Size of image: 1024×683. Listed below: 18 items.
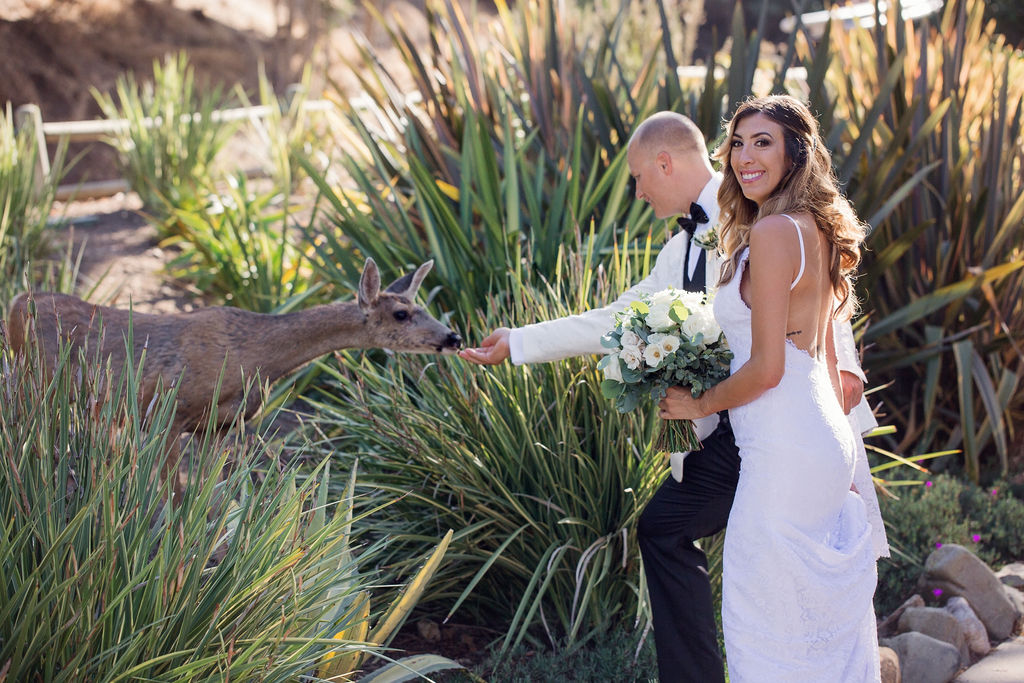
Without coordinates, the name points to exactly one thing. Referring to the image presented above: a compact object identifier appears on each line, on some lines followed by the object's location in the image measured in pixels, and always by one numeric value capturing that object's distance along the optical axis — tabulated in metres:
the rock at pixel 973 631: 4.71
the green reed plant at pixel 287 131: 11.30
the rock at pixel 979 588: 4.97
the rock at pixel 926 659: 4.34
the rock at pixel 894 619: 4.84
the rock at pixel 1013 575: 5.51
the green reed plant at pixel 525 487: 4.26
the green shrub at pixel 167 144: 10.79
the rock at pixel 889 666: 4.07
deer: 5.01
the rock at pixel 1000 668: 4.41
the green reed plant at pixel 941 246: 6.48
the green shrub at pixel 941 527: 5.32
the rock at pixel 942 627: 4.59
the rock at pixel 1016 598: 5.05
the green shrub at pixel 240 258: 7.81
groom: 3.47
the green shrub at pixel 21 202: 7.65
